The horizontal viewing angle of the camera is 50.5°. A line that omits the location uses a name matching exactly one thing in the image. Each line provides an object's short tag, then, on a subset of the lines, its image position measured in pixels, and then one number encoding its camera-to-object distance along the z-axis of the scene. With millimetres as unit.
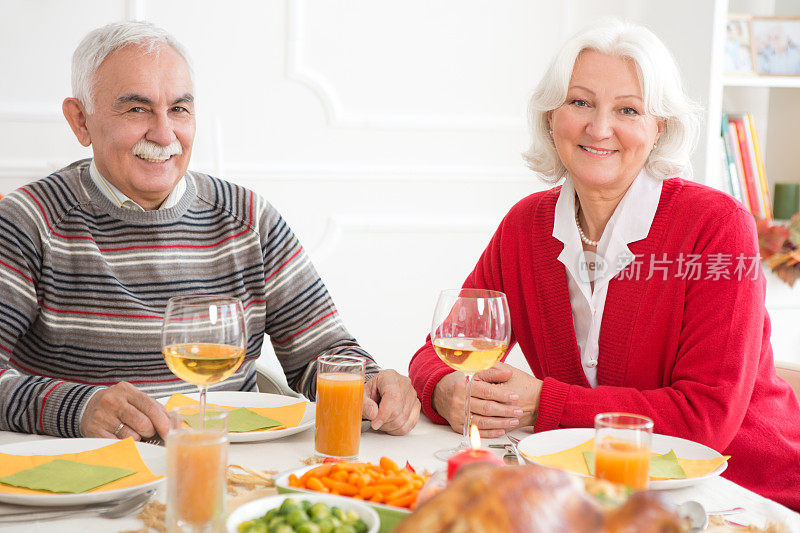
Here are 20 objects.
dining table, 1006
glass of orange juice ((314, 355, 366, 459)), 1244
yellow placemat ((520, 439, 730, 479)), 1185
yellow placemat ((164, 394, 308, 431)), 1402
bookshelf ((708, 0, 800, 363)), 3295
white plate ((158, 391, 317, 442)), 1458
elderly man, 1713
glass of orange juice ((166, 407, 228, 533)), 891
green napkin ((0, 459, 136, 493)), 1068
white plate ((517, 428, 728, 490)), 1251
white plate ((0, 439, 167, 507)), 1035
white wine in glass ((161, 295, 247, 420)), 1105
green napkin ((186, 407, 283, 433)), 1334
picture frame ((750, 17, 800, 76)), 3109
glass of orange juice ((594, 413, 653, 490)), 945
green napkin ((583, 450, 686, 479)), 1147
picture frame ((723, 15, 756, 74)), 3090
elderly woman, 1477
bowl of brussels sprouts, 832
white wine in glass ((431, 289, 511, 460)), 1243
